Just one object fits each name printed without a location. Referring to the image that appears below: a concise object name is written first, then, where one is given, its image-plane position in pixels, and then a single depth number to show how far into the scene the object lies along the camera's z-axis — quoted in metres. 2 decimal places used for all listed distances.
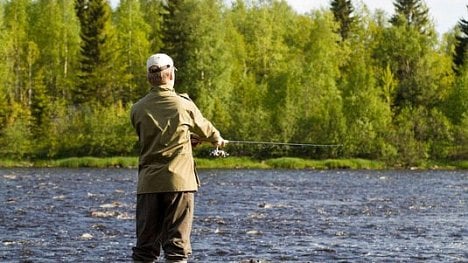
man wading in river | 9.64
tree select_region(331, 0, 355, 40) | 108.56
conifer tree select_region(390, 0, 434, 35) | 100.50
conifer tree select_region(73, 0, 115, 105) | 84.12
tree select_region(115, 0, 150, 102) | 89.31
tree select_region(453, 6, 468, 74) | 94.19
